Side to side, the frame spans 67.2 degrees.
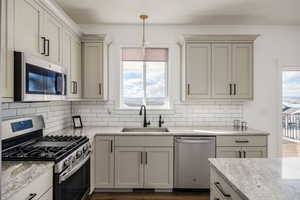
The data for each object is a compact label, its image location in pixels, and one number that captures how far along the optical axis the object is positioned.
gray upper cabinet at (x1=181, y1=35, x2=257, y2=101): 3.62
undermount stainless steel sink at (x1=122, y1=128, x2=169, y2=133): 3.72
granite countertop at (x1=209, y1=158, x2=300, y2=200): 1.12
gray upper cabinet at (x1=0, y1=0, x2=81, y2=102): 1.68
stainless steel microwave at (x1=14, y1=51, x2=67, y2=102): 1.78
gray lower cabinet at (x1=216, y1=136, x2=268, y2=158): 3.26
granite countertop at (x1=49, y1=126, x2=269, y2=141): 3.21
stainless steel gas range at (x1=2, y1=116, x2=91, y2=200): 1.85
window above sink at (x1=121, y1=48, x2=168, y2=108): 4.02
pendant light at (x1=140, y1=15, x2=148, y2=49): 3.49
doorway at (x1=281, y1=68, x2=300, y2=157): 4.05
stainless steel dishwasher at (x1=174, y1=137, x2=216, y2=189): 3.23
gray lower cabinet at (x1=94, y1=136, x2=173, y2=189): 3.24
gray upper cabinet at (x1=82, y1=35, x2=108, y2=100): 3.60
